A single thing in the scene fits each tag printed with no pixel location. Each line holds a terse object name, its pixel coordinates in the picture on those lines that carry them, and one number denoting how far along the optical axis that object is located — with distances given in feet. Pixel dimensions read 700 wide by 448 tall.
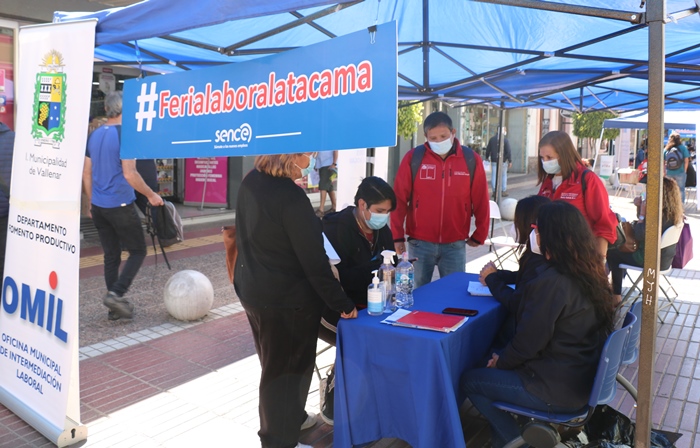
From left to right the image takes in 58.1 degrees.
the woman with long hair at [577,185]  14.57
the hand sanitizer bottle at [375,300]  11.02
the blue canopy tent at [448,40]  10.92
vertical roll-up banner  11.14
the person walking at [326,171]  39.09
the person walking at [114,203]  18.25
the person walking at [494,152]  54.13
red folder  10.22
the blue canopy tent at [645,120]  34.17
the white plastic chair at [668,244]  18.84
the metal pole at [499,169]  39.01
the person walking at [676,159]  45.37
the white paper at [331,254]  11.59
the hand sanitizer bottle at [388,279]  11.55
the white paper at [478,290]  12.85
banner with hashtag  8.14
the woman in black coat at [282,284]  9.95
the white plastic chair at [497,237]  26.27
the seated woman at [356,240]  12.13
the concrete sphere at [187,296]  19.12
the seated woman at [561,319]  9.75
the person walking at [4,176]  15.80
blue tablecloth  9.78
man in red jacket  15.51
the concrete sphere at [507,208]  41.47
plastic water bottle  11.90
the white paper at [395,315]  10.59
